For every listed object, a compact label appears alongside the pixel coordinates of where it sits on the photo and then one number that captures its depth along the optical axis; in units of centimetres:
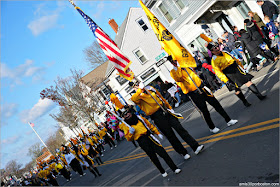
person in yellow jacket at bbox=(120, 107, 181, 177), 707
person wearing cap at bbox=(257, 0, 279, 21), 1076
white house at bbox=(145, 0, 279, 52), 2233
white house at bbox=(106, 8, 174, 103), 3597
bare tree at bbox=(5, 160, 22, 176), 7194
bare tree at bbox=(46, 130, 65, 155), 8138
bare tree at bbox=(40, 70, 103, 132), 3891
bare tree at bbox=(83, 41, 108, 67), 6600
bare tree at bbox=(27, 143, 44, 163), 10100
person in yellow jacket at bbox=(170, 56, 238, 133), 713
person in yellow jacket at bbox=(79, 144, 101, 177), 1443
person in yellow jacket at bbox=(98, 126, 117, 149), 2277
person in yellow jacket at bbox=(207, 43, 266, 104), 757
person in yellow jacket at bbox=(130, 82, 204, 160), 703
